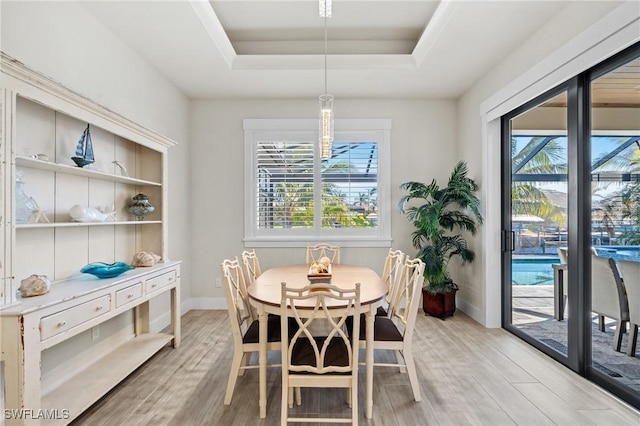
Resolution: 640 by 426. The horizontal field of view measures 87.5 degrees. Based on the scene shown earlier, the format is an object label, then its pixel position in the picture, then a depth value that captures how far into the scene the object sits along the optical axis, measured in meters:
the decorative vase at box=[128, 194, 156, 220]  3.07
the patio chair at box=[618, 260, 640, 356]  2.22
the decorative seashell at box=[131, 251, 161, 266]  2.96
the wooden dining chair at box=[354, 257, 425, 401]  2.28
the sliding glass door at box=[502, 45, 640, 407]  2.28
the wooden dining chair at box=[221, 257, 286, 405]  2.23
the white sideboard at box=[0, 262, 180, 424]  1.60
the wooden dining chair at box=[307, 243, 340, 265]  3.96
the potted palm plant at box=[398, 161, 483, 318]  3.89
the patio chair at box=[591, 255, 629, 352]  2.33
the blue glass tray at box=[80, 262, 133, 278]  2.38
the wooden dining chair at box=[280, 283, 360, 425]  1.90
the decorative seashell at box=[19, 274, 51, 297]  1.85
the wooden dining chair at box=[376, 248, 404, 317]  2.80
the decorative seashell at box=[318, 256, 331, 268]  2.98
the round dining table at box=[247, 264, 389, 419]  2.09
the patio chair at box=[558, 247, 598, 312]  2.79
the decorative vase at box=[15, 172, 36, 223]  1.94
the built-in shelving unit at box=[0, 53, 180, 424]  1.66
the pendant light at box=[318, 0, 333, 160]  2.62
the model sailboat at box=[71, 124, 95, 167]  2.33
